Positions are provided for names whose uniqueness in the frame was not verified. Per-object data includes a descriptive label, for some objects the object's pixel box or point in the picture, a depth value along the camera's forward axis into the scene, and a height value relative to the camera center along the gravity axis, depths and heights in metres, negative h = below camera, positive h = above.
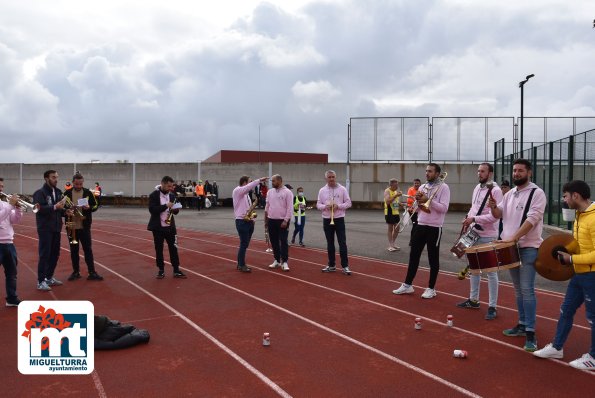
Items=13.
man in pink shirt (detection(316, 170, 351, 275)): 9.23 -0.53
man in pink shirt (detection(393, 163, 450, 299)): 7.20 -0.55
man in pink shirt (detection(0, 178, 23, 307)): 6.64 -0.90
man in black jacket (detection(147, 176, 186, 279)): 8.84 -0.68
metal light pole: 20.12 +4.42
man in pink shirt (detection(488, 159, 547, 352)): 5.19 -0.48
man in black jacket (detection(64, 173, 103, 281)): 8.54 -0.69
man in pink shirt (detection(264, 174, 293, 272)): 9.51 -0.55
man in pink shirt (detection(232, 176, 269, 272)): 9.54 -0.69
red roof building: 45.97 +2.77
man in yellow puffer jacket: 4.55 -0.82
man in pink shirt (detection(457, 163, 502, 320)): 6.26 -0.43
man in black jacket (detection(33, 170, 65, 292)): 7.84 -0.70
